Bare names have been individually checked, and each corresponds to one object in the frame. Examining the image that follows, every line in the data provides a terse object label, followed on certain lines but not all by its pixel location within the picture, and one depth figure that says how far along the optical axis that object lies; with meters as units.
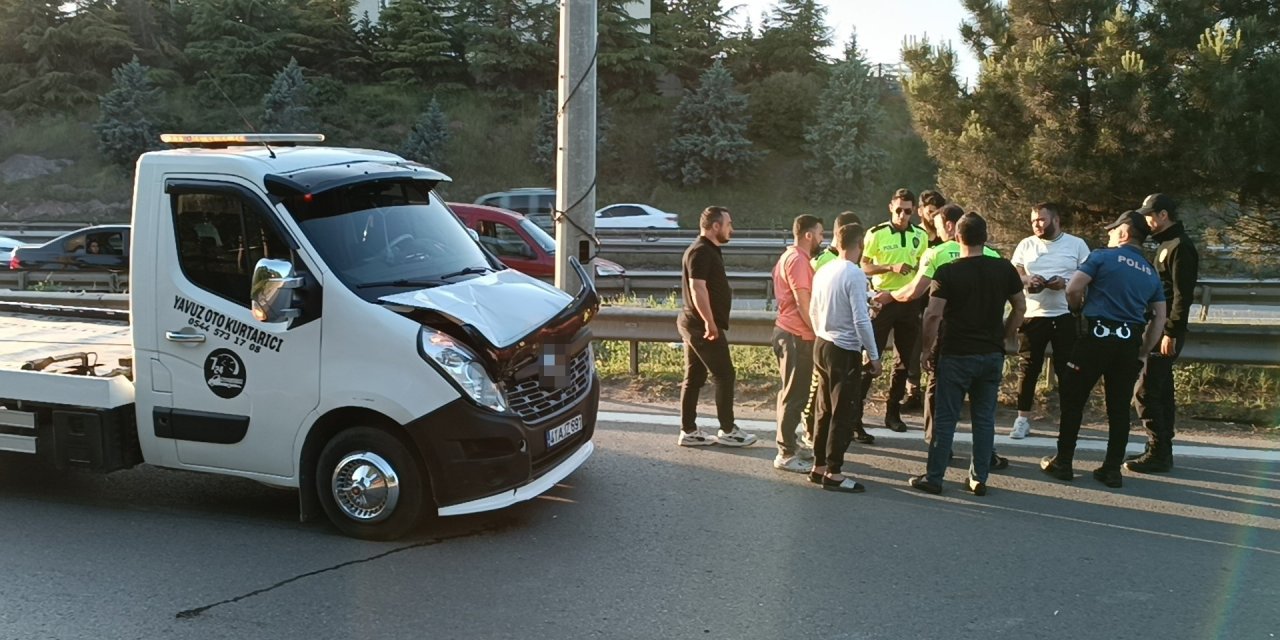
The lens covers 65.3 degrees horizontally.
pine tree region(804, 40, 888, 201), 37.25
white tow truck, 5.07
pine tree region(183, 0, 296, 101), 40.03
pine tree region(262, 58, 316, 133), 37.71
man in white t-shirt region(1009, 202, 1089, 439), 7.30
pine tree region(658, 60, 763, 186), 37.91
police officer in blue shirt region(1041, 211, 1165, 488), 6.38
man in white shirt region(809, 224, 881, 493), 6.23
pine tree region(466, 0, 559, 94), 40.94
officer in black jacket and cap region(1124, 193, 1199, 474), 6.69
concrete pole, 8.23
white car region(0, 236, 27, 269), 23.92
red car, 14.82
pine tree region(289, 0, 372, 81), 41.41
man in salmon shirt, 6.73
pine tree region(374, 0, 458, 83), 41.25
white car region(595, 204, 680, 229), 31.88
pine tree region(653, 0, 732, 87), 41.22
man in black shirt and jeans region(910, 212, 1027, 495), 6.10
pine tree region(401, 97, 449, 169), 38.53
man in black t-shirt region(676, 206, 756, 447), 7.03
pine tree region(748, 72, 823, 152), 39.53
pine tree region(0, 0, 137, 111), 41.44
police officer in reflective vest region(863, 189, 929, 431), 7.83
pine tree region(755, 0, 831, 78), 40.69
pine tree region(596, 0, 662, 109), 40.09
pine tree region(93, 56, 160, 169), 38.28
